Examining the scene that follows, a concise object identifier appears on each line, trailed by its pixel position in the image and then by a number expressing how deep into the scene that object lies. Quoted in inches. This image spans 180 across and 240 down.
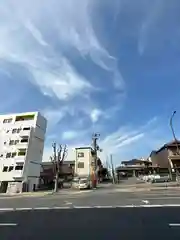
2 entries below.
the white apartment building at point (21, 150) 1271.5
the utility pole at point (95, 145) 1508.4
